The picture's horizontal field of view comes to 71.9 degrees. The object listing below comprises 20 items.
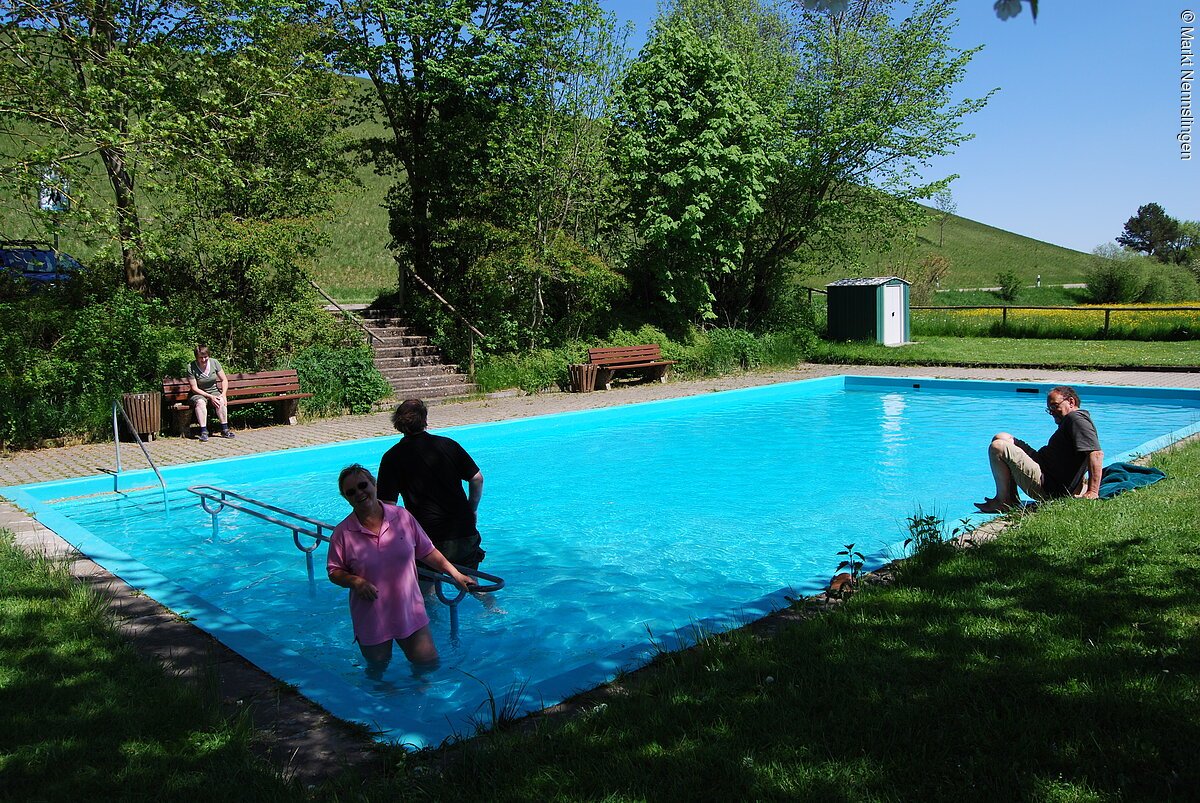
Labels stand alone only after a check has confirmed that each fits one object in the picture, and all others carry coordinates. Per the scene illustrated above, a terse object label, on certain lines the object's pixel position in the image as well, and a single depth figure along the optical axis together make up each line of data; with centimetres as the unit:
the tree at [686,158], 1981
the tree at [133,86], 1042
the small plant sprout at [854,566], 523
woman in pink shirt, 428
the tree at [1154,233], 6875
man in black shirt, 548
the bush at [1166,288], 3797
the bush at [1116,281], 3856
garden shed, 2350
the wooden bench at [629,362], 1842
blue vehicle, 1356
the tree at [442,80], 1727
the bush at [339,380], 1464
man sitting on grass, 677
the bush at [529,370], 1747
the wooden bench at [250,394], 1296
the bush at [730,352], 2086
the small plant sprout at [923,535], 571
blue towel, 700
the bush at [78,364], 1178
